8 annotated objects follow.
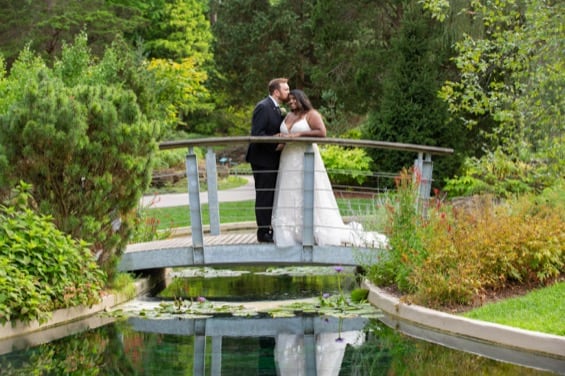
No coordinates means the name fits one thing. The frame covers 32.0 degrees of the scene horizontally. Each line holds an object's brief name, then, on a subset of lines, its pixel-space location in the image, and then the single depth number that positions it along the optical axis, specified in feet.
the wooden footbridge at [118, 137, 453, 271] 40.55
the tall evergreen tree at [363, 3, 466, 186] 89.66
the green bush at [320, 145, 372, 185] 94.82
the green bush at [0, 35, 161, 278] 34.32
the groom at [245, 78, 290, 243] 42.75
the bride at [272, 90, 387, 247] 42.01
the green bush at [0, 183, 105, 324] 30.42
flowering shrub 33.58
